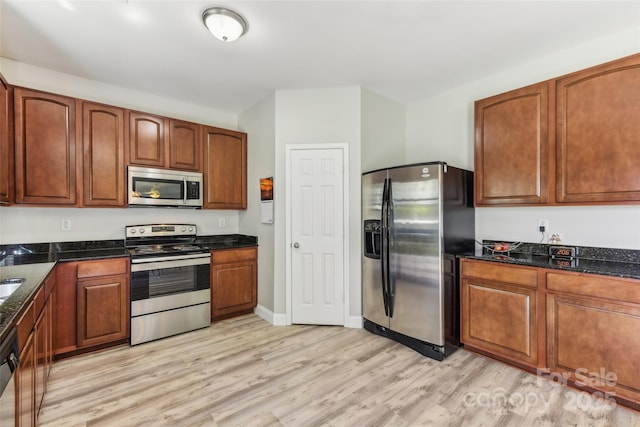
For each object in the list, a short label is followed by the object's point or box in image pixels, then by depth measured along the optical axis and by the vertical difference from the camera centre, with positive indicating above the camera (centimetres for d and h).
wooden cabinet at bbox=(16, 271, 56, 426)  130 -77
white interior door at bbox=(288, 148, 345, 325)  328 -26
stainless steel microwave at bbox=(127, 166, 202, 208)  309 +29
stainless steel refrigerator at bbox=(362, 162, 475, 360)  255 -35
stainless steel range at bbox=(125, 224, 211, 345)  284 -74
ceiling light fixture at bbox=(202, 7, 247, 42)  201 +136
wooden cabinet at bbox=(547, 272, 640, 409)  186 -84
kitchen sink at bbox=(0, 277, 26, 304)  169 -43
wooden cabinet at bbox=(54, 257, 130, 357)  250 -83
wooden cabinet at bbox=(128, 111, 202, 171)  310 +80
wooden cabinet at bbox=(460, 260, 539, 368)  227 -84
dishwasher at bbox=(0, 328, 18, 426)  104 -61
